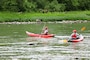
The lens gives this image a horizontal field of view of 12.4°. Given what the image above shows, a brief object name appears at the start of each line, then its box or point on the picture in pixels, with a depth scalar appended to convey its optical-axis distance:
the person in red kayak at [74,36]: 44.06
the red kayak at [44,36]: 49.69
